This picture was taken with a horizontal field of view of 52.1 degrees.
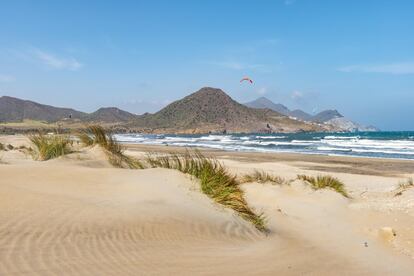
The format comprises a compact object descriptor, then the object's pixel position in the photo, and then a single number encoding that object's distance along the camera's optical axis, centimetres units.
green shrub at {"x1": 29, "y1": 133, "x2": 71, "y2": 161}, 1138
